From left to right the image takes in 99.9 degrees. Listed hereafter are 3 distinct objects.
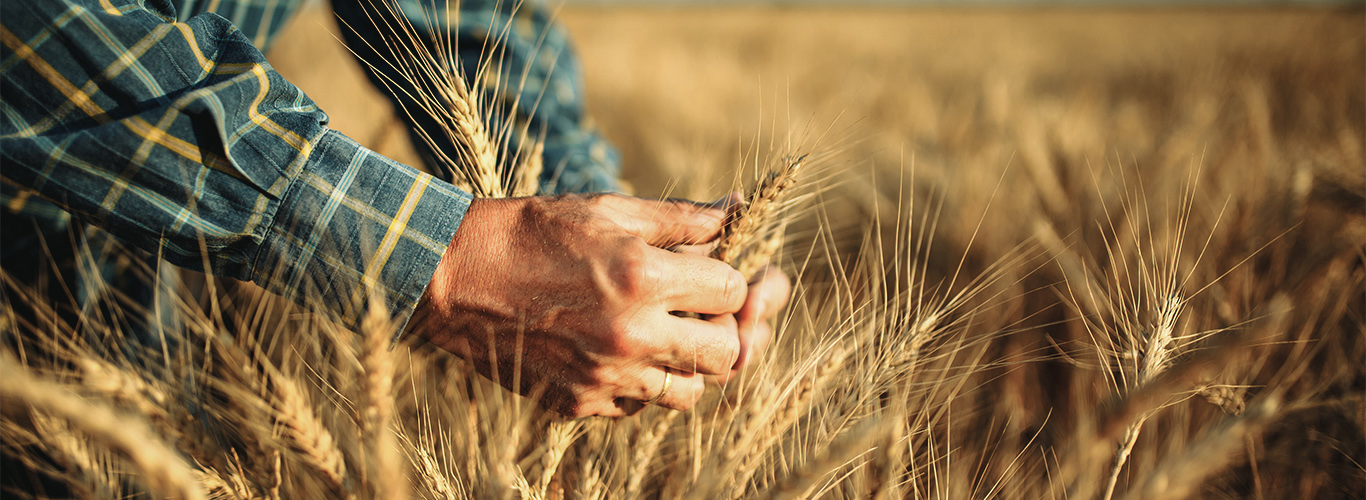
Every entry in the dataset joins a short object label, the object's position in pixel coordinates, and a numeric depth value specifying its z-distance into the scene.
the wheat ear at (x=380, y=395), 0.33
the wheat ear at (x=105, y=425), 0.27
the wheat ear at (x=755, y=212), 0.53
